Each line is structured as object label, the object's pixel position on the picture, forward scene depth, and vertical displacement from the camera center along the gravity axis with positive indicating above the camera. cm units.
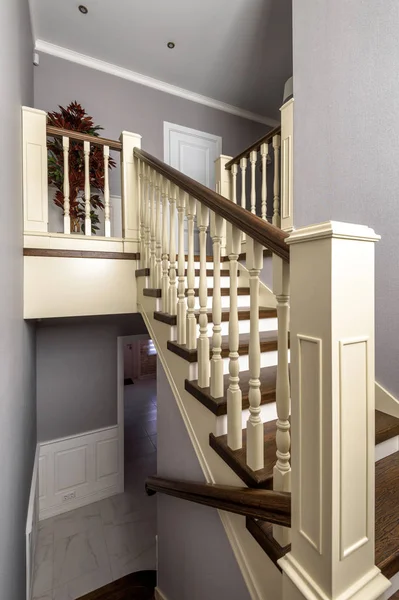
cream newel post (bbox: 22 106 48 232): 188 +82
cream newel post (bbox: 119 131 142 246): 221 +80
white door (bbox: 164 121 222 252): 363 +183
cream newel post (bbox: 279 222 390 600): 62 -24
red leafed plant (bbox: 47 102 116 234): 254 +115
